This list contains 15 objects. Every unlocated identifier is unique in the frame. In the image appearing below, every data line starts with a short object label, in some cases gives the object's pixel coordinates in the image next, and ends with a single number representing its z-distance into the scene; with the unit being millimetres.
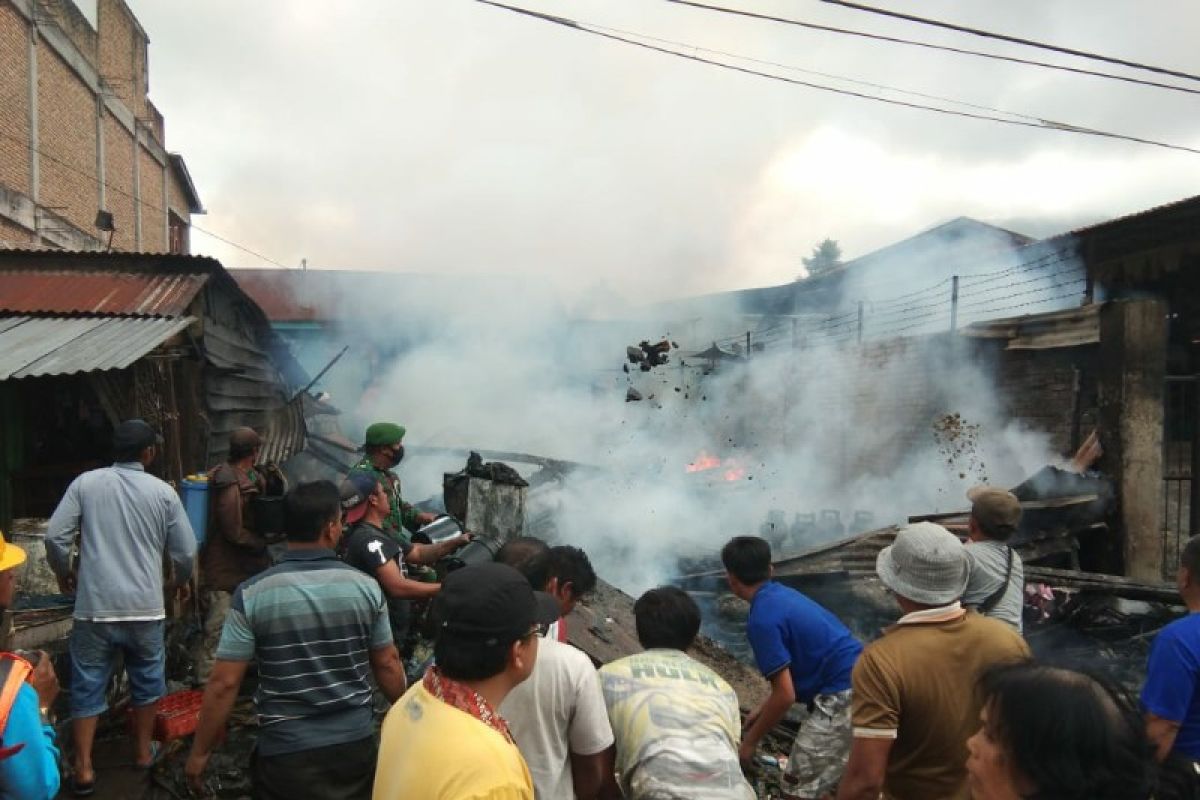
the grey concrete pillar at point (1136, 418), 8117
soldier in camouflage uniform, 4527
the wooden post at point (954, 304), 11714
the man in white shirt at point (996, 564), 3762
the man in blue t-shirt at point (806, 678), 2893
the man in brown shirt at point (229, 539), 4695
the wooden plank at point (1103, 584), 6430
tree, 60875
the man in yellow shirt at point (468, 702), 1402
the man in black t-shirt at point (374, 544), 3465
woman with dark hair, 1229
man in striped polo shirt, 2502
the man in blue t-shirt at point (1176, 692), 2320
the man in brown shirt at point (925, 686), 2184
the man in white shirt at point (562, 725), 2119
